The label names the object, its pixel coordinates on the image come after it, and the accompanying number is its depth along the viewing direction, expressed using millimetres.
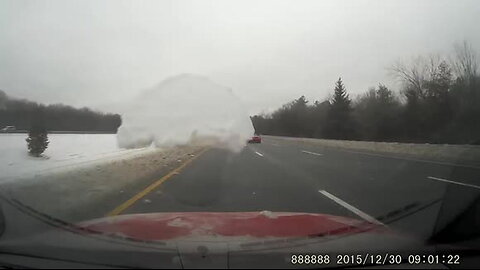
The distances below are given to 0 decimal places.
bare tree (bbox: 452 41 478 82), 55938
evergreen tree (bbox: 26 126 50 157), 22125
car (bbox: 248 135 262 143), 53109
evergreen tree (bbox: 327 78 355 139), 87500
